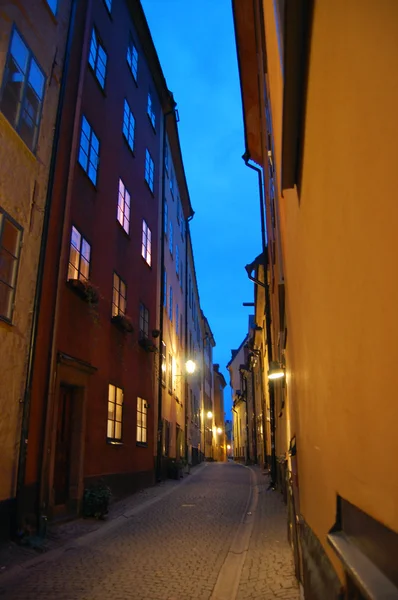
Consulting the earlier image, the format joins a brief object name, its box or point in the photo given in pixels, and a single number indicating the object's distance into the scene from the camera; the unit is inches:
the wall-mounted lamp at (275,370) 430.1
